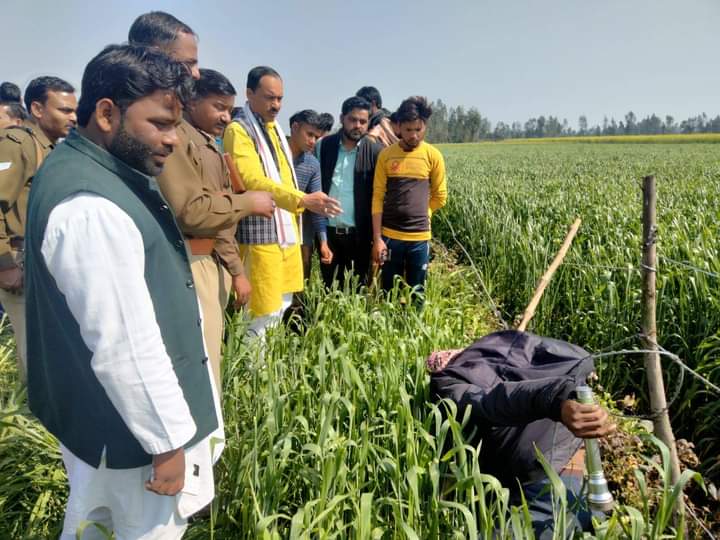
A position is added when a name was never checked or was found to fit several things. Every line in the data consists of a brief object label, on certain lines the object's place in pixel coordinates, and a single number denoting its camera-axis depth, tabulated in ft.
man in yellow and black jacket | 12.39
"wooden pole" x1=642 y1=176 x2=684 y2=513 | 5.69
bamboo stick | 7.37
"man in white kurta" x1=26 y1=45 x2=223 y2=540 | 3.43
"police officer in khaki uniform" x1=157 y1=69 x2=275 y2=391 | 6.15
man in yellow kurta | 8.79
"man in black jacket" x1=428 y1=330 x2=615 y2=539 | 5.38
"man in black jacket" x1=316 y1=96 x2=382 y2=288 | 13.38
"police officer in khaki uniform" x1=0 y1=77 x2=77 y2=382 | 8.50
